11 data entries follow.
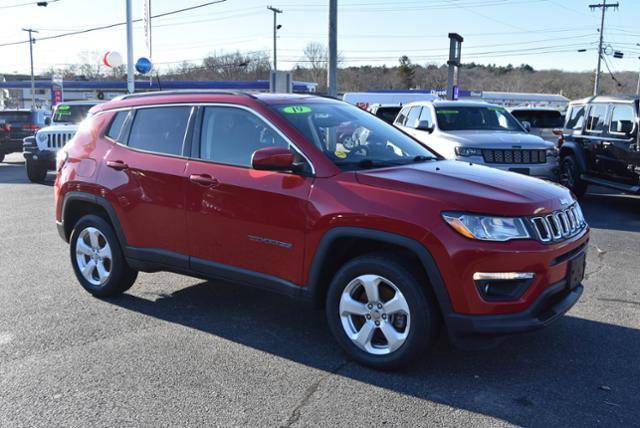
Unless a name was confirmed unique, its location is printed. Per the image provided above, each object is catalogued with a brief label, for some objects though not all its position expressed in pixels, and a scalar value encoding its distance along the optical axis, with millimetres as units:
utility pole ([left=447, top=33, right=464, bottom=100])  20094
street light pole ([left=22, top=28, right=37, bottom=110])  59106
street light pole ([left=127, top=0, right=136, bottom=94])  23078
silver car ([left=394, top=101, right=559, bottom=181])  10008
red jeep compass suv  3635
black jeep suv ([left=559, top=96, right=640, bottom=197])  10039
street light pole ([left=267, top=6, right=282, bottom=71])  64000
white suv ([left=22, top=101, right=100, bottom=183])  13961
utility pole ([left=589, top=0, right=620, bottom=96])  61469
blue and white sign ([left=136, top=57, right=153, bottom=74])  20984
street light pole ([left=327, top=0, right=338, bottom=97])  17828
